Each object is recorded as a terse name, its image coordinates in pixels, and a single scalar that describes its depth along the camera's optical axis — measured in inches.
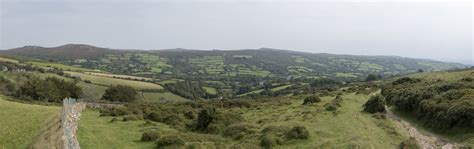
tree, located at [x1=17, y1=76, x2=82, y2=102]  3193.9
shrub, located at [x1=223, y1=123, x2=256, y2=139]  1359.6
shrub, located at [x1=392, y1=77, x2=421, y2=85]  2743.6
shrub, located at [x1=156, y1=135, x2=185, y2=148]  1181.1
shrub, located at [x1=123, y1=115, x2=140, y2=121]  1759.5
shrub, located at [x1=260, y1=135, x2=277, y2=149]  1158.2
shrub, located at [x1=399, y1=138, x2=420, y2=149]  1017.3
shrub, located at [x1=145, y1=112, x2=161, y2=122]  1829.5
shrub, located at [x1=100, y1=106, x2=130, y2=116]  1977.1
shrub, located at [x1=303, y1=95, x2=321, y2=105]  2246.6
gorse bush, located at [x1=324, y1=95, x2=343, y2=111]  1785.2
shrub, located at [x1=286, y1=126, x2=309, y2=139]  1216.0
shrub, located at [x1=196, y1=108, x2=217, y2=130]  1587.1
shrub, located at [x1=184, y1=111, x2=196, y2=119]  1992.6
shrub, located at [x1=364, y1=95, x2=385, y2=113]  1654.8
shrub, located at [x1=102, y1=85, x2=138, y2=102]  3826.3
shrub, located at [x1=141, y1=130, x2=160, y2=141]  1294.3
